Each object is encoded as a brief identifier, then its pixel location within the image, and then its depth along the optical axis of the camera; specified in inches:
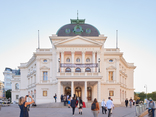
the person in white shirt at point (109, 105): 609.8
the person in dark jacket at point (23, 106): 307.6
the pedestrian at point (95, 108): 496.2
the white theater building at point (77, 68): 1397.2
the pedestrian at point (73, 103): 692.8
